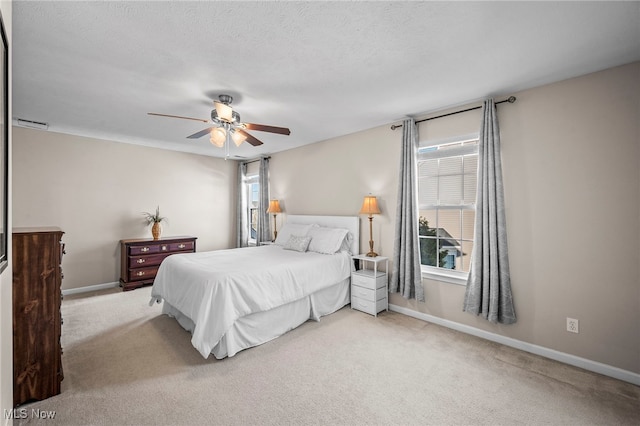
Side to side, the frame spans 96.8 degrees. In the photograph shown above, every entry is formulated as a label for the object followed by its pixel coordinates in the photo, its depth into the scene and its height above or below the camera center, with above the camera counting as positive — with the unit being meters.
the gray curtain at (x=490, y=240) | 2.87 -0.27
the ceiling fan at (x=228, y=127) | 2.75 +0.93
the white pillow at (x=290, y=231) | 4.64 -0.28
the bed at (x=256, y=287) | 2.60 -0.78
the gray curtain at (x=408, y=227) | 3.54 -0.17
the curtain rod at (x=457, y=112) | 2.88 +1.18
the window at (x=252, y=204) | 6.52 +0.25
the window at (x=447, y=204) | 3.33 +0.12
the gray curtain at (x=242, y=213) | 6.44 +0.04
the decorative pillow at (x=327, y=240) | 4.05 -0.37
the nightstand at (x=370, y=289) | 3.66 -0.99
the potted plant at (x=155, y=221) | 5.00 -0.11
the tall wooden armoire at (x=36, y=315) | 1.97 -0.72
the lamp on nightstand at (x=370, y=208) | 3.85 +0.08
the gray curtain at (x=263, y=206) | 5.82 +0.18
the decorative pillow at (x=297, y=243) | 4.25 -0.44
